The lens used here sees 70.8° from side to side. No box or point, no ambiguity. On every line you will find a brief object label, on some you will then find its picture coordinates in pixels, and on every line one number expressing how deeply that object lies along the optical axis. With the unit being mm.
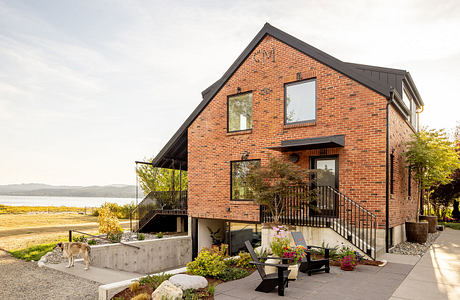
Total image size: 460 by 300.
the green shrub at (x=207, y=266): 7176
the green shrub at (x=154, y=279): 6481
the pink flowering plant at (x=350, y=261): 7914
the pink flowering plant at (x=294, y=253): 7003
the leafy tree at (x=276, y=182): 10125
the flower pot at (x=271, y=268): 7229
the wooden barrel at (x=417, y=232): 12344
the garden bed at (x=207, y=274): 6020
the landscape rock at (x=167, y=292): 5441
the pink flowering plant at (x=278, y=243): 7257
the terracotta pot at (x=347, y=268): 7928
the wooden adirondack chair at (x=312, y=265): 7414
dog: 9867
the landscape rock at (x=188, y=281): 6035
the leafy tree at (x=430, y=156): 12331
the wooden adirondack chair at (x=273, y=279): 5984
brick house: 10438
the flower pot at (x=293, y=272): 6738
